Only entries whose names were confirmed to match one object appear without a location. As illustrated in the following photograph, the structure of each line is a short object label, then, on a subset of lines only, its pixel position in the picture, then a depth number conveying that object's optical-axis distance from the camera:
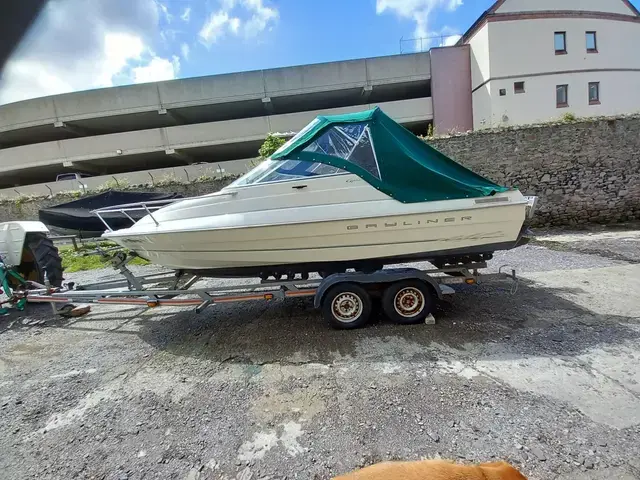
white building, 18.11
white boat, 3.32
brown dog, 1.45
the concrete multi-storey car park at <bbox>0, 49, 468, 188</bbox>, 19.81
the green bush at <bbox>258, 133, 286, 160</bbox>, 11.14
